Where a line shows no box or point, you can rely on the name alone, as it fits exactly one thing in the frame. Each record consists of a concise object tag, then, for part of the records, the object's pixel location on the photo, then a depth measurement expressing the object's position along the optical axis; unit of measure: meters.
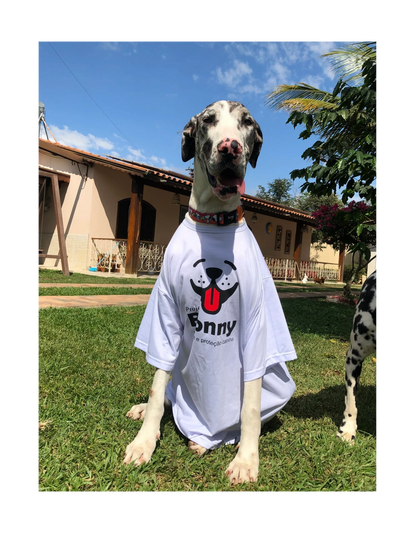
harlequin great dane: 1.83
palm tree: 8.51
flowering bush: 8.22
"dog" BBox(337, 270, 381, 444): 2.04
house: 11.46
